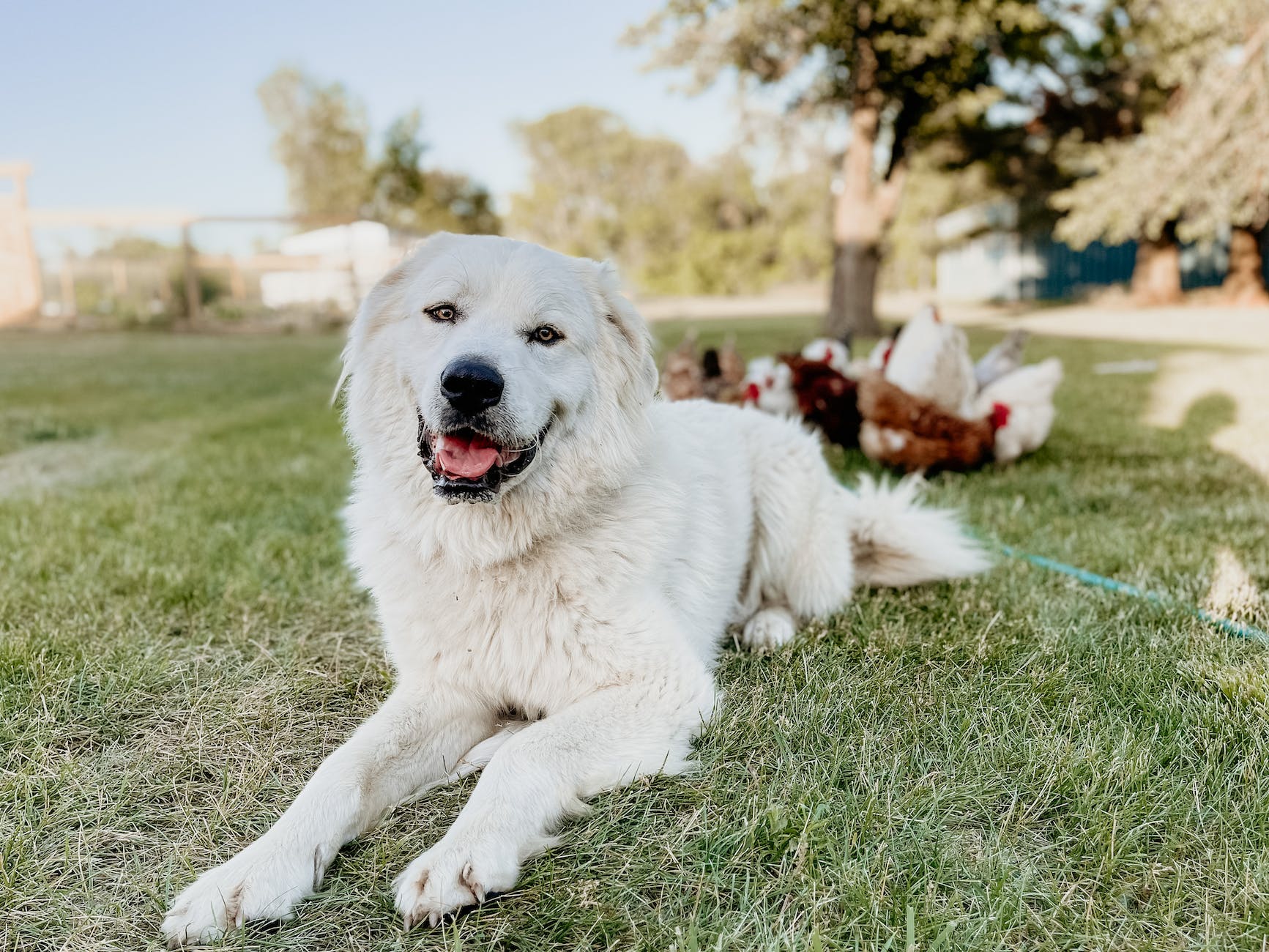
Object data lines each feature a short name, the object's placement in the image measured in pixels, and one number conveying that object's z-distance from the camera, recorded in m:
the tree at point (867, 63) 14.59
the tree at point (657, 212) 56.22
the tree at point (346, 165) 31.72
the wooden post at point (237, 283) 23.78
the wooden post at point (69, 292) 22.30
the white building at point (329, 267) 23.52
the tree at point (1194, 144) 14.29
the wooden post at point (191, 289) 22.91
